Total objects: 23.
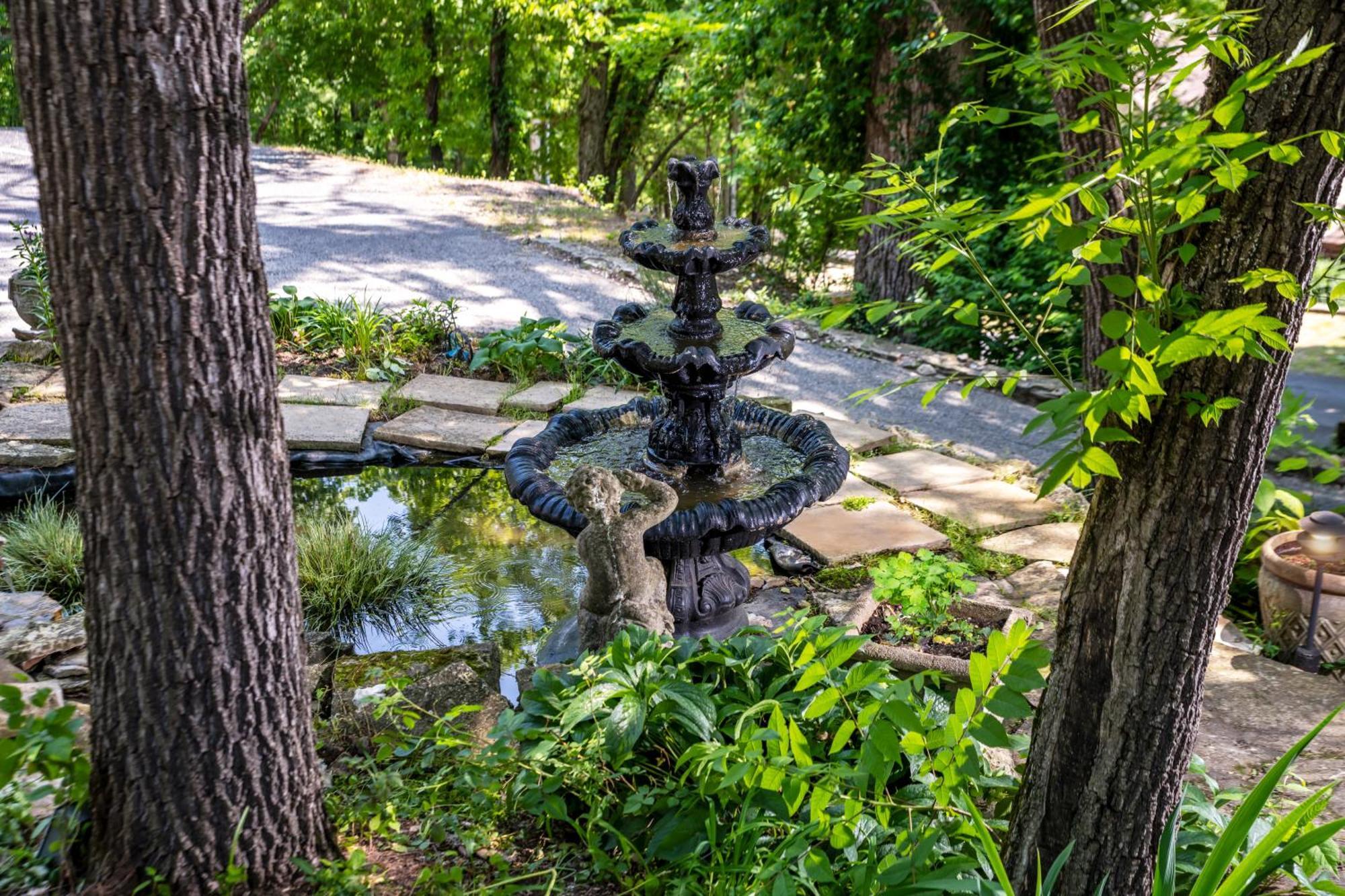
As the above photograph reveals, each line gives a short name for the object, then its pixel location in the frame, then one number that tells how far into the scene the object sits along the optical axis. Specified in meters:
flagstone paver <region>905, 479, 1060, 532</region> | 4.72
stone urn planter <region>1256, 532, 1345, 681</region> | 3.55
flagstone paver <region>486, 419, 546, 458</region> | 5.58
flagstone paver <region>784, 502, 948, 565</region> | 4.45
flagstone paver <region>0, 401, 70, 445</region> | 5.35
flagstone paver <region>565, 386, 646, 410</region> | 6.04
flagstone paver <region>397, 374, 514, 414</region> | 6.13
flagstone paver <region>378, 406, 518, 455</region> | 5.64
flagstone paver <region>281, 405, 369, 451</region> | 5.53
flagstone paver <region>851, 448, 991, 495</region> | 5.21
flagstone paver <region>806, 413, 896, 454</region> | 5.71
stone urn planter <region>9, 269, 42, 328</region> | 6.77
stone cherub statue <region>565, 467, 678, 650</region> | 3.03
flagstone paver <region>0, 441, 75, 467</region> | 5.14
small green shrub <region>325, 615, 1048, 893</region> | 1.90
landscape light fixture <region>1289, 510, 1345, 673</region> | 3.29
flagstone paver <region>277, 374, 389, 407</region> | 6.11
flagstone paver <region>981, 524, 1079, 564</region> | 4.41
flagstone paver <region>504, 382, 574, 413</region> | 6.12
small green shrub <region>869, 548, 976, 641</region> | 3.38
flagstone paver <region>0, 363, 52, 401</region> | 6.04
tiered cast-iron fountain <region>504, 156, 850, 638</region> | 3.44
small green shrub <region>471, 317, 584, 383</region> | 6.66
